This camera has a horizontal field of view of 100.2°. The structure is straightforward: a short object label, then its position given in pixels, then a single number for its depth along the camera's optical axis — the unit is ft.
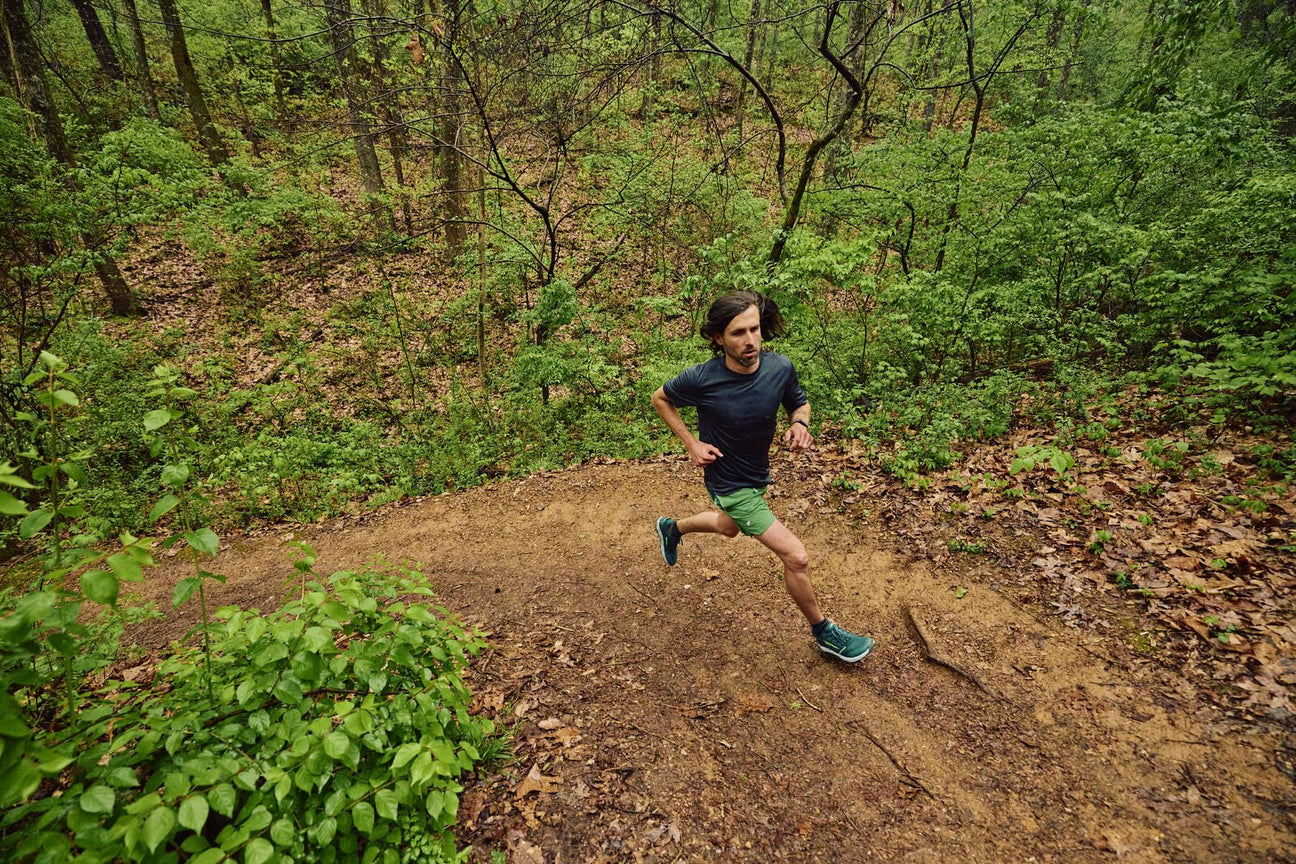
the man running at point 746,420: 11.07
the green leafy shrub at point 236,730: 5.40
